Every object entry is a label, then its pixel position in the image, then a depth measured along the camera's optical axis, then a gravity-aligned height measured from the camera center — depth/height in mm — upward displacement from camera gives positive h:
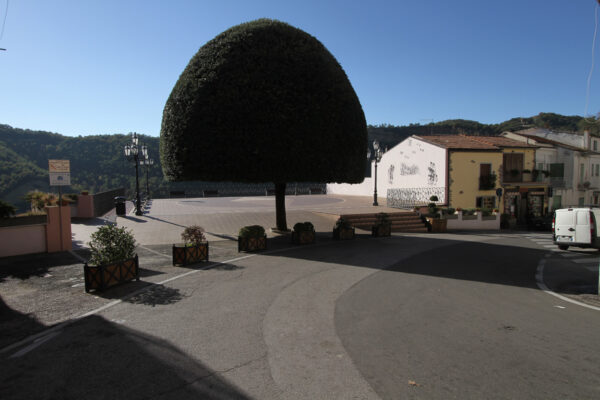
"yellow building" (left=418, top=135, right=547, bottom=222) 29391 +820
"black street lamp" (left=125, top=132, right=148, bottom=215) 23334 +2278
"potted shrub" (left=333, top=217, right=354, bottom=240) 16766 -2342
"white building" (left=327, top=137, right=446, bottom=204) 29828 +1558
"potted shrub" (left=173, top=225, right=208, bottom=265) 11188 -2208
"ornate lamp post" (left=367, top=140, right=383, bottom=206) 28127 +2788
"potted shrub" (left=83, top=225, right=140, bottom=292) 8281 -2004
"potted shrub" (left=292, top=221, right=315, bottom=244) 15328 -2290
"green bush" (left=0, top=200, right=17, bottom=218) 12547 -940
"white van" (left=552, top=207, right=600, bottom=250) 15117 -2025
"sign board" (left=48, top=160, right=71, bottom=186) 13158 +484
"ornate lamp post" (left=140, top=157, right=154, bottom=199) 30966 +2262
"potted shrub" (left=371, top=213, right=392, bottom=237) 18266 -2394
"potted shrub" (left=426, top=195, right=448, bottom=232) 21938 -2616
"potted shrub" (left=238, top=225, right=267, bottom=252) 13703 -2283
